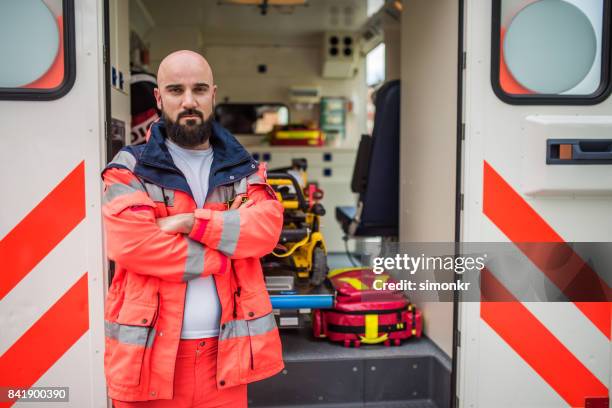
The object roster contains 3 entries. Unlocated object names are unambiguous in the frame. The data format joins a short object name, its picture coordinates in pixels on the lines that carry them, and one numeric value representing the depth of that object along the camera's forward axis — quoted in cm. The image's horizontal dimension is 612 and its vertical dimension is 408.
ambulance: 235
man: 168
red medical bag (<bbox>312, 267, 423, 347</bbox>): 324
